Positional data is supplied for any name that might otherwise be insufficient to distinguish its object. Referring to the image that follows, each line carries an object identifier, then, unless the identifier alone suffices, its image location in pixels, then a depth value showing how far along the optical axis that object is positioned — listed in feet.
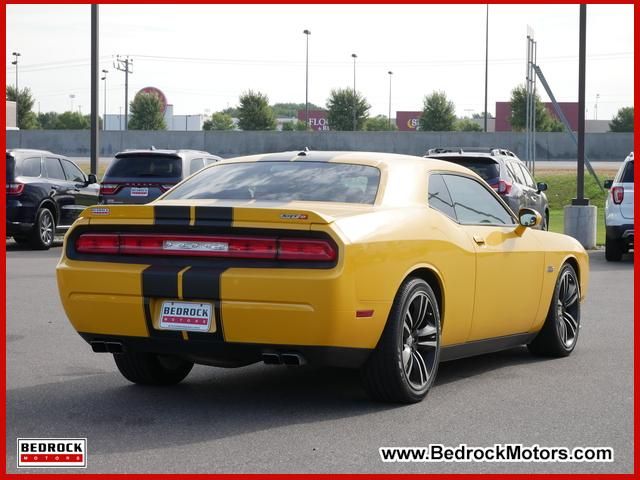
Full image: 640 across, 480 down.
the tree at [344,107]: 338.95
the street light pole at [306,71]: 331.16
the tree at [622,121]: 364.38
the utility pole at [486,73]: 268.21
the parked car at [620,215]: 61.57
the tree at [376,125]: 465.59
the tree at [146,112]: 354.74
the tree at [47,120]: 530.27
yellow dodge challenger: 21.08
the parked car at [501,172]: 68.18
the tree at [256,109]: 323.78
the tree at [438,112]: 337.52
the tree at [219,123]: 432.66
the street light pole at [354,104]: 326.89
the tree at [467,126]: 419.11
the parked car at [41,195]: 67.77
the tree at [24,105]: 335.26
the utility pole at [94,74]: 92.68
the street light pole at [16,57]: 367.91
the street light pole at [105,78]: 479.00
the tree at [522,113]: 298.25
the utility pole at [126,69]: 396.76
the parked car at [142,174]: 69.31
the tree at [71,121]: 441.27
